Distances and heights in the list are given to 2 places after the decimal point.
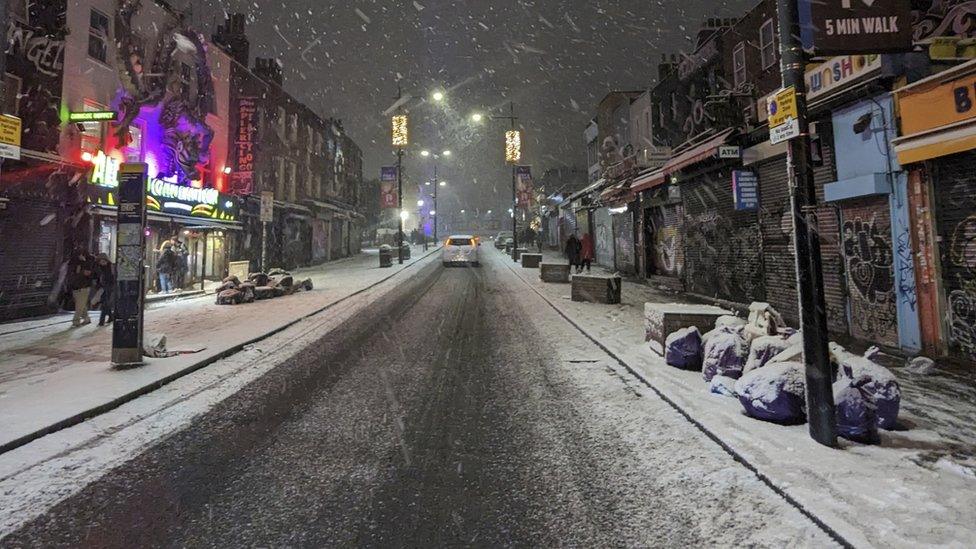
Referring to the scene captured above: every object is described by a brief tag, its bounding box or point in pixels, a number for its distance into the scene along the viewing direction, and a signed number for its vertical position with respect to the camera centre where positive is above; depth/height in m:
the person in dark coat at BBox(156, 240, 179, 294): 16.47 +1.44
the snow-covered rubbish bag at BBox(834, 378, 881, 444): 3.96 -1.05
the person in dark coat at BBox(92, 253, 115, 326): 10.96 +0.58
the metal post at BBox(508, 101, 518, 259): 28.62 +5.50
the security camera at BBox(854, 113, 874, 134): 8.02 +2.83
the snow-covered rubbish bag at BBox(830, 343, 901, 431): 4.07 -0.84
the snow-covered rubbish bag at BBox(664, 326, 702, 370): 6.48 -0.76
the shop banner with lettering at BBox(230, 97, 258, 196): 22.31 +7.85
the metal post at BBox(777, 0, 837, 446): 3.88 +0.32
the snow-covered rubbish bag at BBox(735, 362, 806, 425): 4.36 -0.95
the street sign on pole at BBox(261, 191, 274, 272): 15.92 +3.27
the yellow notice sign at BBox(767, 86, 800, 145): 3.96 +1.49
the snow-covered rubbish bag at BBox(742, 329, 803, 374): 5.02 -0.60
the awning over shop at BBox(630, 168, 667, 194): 15.42 +3.91
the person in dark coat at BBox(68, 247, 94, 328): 10.64 +0.61
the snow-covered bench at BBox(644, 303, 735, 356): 7.11 -0.37
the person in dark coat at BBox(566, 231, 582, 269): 21.42 +2.17
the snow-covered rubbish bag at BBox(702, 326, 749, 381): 5.59 -0.73
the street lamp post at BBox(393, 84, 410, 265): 24.83 +8.90
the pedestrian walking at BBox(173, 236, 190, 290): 17.15 +1.60
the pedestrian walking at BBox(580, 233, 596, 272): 20.61 +1.99
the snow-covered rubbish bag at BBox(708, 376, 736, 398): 5.32 -1.05
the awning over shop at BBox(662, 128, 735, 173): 12.33 +3.87
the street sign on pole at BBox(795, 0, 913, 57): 3.94 +2.22
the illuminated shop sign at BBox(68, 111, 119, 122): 12.75 +5.16
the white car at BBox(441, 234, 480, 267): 28.44 +2.95
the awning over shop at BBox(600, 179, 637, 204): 19.66 +4.42
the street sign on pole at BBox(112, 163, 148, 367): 6.85 +0.58
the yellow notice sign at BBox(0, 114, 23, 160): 8.99 +3.36
